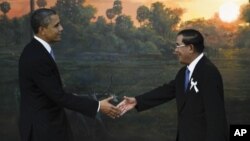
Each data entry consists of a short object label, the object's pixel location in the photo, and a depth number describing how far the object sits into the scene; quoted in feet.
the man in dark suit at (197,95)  14.69
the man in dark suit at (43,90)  15.57
